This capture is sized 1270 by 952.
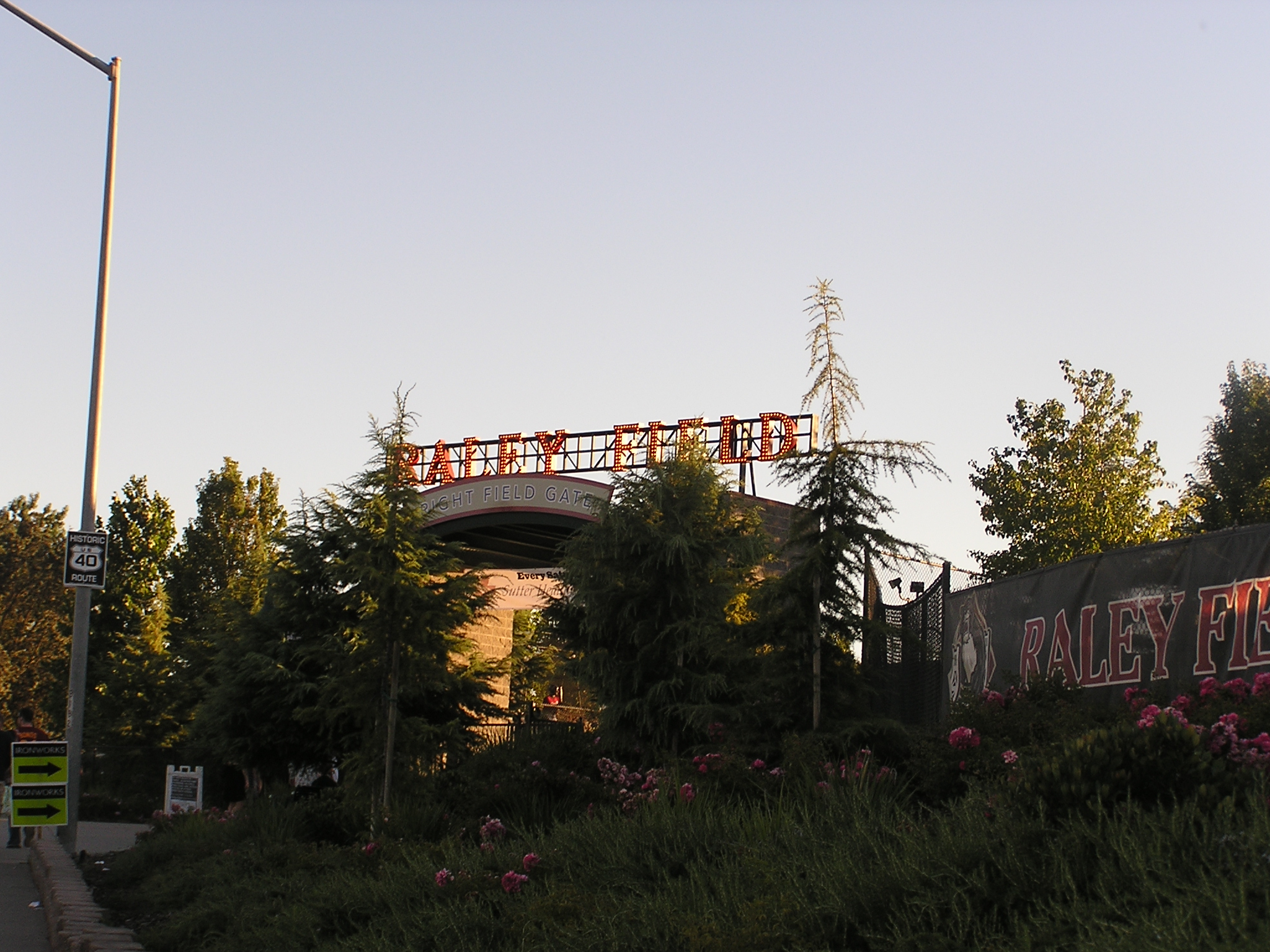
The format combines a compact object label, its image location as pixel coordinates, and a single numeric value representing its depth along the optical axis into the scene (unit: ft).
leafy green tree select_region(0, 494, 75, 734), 230.48
